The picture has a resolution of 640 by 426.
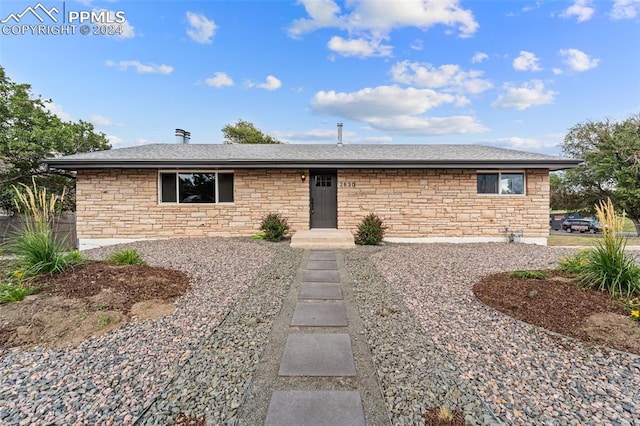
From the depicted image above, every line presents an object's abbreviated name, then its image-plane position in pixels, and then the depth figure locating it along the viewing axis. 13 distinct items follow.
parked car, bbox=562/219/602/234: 23.17
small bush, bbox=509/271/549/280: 4.40
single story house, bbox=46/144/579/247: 8.83
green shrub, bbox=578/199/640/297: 3.60
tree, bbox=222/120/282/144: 25.50
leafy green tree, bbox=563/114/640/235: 16.14
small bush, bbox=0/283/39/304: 3.38
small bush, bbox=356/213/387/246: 8.33
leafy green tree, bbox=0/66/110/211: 11.01
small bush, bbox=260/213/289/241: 8.49
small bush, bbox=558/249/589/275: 4.22
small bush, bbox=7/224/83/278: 4.01
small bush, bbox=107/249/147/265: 5.04
